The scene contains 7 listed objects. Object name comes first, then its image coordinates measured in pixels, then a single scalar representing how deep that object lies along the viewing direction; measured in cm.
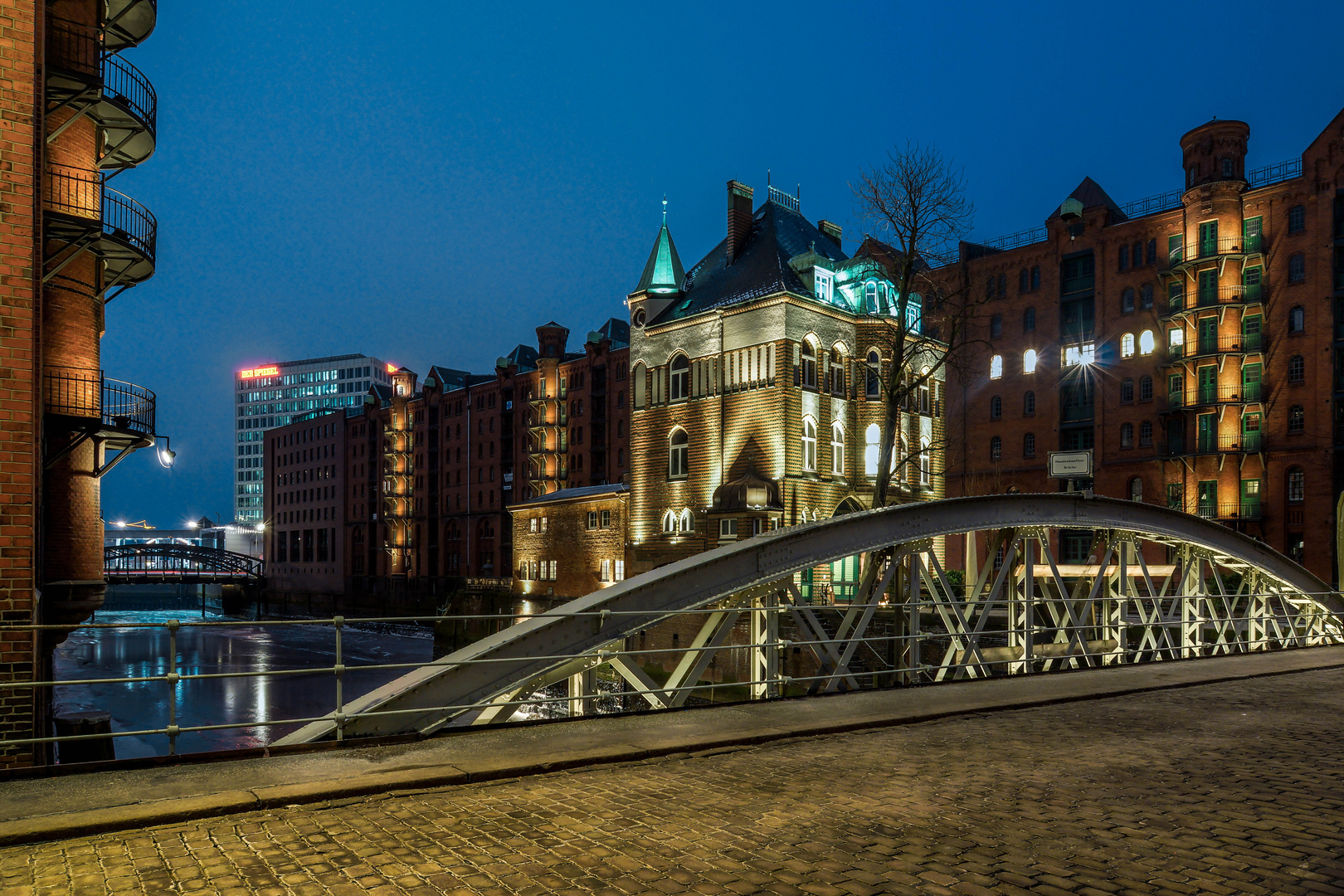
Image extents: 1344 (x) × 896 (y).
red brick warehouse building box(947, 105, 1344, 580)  4494
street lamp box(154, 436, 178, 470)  2072
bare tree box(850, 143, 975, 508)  2645
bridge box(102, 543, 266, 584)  10300
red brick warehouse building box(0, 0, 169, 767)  1132
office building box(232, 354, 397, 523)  17675
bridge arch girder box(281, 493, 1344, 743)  1009
